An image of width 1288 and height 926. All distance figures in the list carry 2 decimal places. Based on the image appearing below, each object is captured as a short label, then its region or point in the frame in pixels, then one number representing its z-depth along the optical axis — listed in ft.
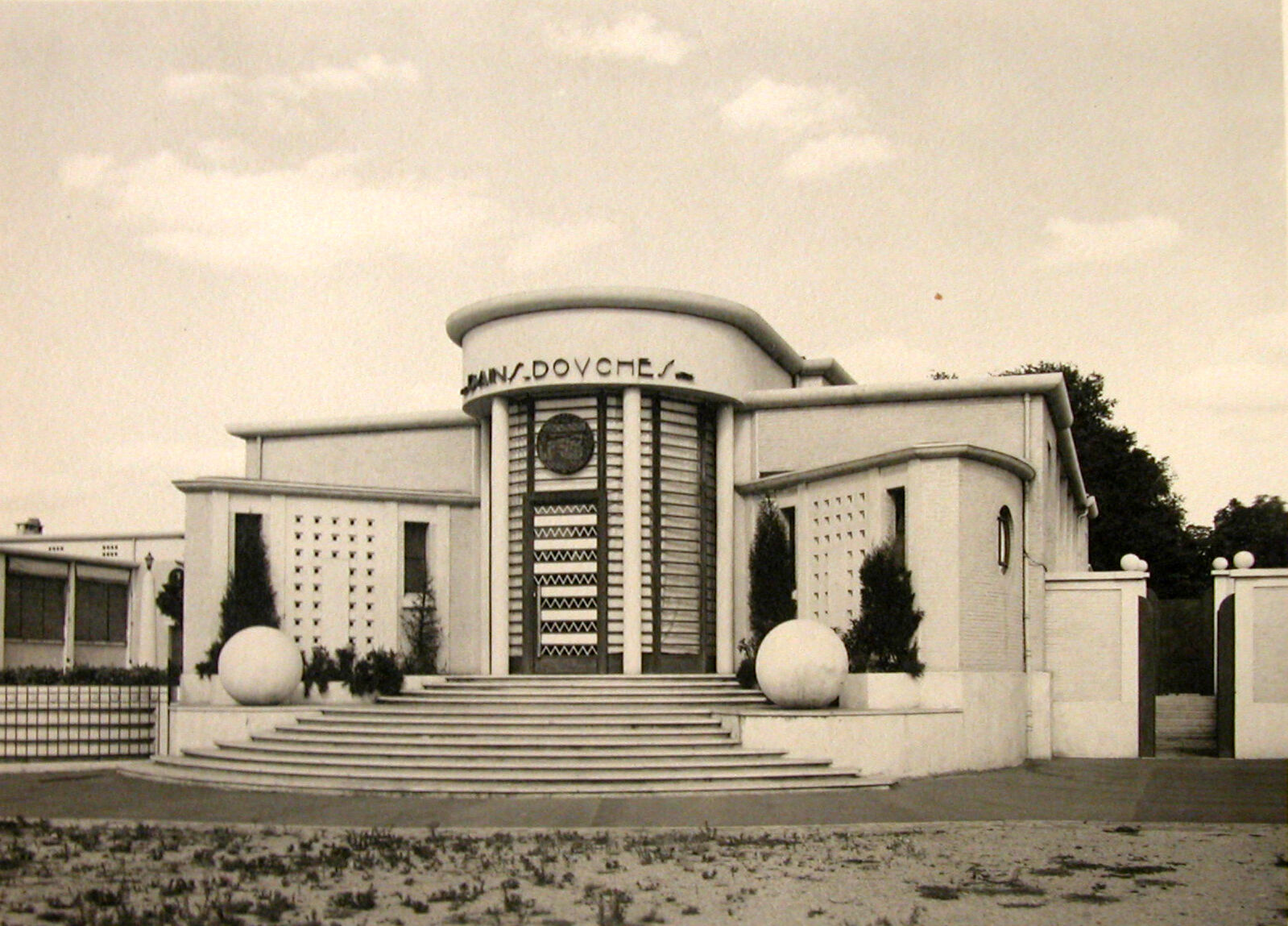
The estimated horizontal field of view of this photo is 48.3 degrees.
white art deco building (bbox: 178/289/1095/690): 82.07
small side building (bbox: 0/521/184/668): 119.85
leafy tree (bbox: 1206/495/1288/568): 163.43
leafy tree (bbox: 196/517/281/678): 81.66
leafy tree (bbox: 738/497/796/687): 83.66
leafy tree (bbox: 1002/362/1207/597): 161.27
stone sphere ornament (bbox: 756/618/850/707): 66.74
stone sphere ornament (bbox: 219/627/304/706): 73.87
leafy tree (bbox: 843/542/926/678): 69.97
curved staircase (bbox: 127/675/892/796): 59.31
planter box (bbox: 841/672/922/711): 68.18
